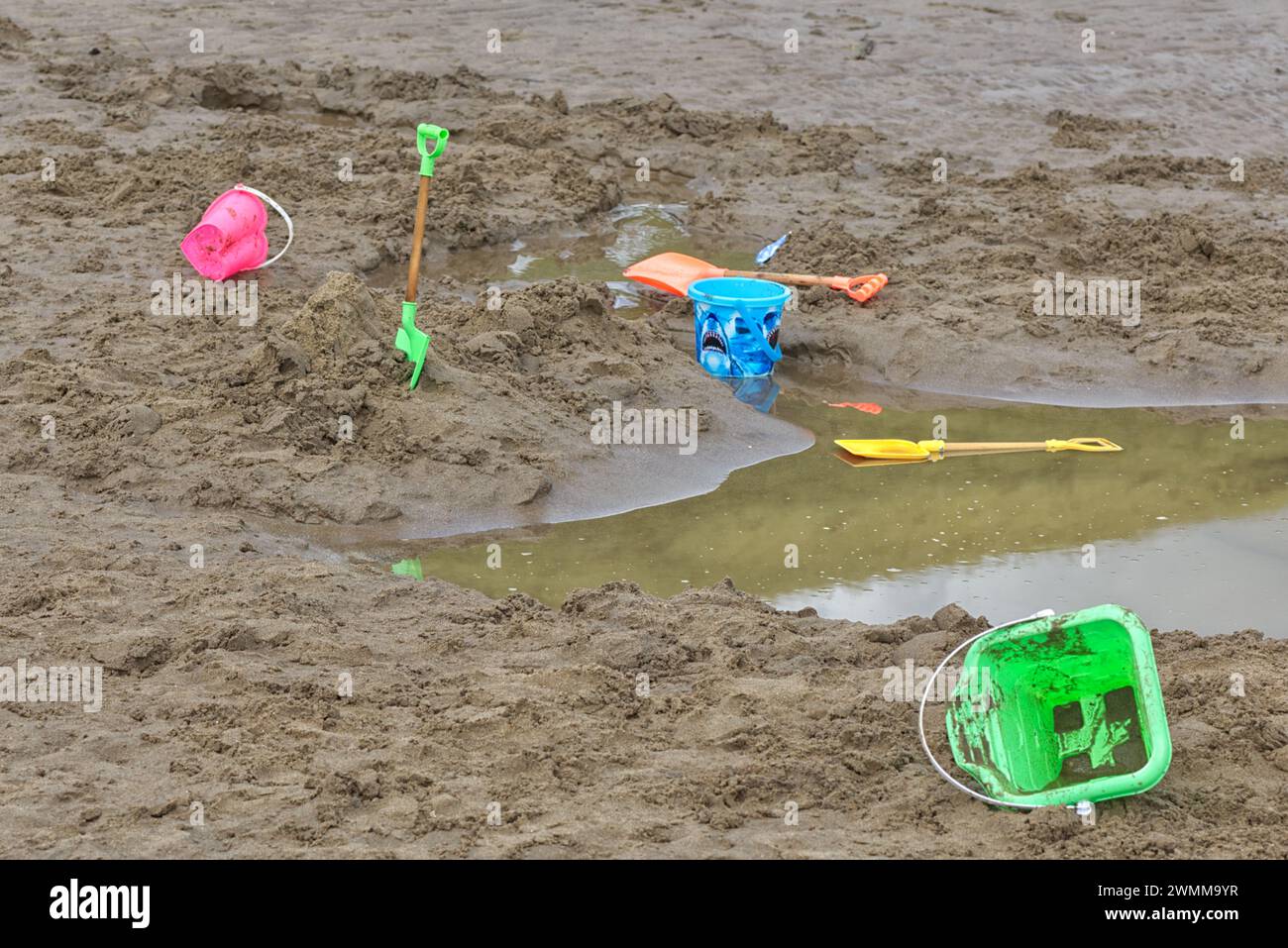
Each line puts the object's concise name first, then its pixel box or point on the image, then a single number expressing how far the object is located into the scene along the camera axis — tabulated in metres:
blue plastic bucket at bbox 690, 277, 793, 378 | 7.63
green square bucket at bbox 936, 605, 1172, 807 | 3.87
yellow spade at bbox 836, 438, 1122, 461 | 6.98
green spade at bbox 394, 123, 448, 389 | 6.08
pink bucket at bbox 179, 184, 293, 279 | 8.12
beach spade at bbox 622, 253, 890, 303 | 8.43
